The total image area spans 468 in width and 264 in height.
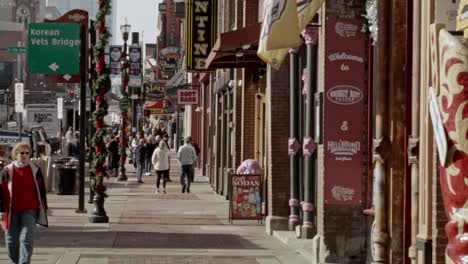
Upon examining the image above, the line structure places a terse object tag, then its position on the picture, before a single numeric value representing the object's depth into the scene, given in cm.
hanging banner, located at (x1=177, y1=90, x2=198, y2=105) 5168
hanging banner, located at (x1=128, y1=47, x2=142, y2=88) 6259
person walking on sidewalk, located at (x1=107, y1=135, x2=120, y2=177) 4976
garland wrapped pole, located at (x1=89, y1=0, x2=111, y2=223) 2581
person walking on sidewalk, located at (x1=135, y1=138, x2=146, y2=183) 4492
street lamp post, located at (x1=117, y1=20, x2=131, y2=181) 4650
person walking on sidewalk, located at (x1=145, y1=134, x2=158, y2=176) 4750
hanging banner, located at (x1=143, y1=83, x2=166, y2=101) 7494
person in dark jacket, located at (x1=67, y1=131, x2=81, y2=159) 4457
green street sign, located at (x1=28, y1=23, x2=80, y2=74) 3034
